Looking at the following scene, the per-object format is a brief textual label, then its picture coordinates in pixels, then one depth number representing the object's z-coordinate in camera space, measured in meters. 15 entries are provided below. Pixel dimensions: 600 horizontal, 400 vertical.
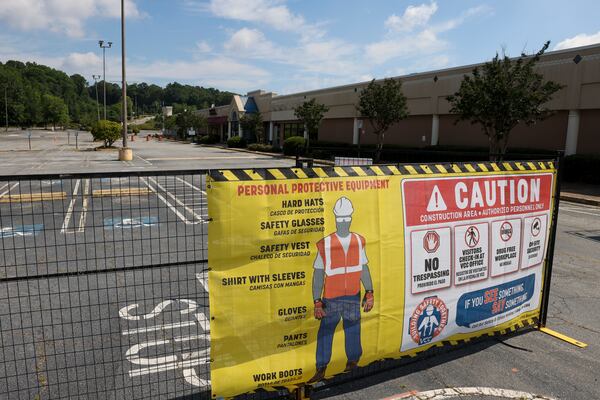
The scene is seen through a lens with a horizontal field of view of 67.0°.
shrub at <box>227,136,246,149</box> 59.41
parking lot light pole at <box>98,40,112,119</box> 66.88
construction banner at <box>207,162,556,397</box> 3.30
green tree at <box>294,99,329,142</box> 41.00
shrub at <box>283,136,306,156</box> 42.56
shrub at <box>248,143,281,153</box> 49.55
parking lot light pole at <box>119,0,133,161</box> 31.23
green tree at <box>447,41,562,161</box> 19.89
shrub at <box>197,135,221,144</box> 74.50
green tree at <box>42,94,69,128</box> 148.50
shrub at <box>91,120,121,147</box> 46.12
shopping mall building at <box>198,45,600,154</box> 22.06
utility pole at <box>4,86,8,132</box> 129.34
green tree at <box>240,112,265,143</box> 56.38
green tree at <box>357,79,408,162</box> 30.45
